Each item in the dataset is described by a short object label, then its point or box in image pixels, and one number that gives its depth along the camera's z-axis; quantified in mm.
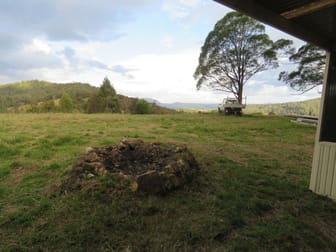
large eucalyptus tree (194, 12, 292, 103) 15188
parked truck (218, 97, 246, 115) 14935
